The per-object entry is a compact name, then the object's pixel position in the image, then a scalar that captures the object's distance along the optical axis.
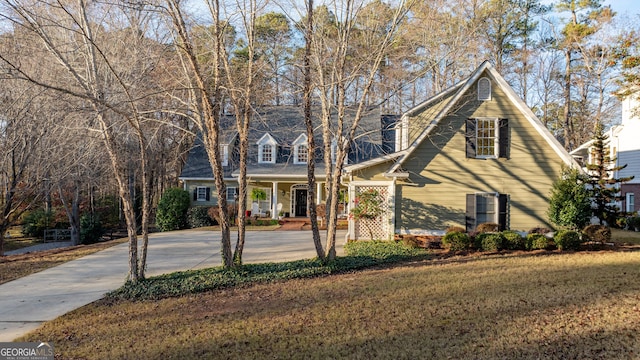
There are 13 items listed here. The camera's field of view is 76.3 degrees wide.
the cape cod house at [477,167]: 13.88
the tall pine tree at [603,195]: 15.23
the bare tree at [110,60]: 8.05
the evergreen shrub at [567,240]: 11.98
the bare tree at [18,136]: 12.33
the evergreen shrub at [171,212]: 21.98
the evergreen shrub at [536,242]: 12.04
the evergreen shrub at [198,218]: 22.42
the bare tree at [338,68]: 9.84
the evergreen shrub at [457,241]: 12.26
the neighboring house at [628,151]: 21.89
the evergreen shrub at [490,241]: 11.96
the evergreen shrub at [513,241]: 12.20
